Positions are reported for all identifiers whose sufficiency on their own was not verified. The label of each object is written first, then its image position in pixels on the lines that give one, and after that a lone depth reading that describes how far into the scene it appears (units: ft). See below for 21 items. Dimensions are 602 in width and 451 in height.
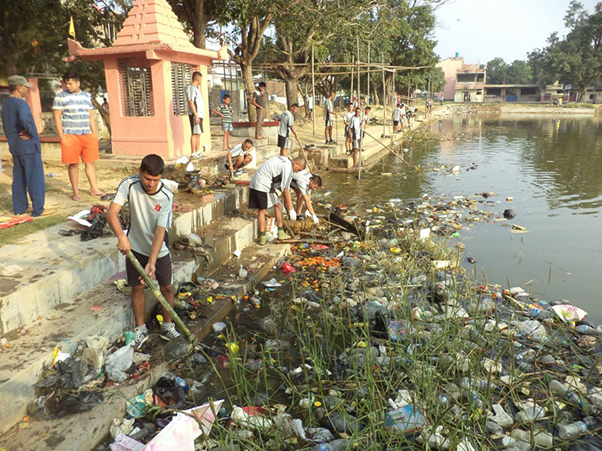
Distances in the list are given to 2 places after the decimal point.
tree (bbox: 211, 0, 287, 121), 35.22
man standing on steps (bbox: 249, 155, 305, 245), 20.35
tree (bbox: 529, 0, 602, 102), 176.04
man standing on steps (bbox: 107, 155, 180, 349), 11.01
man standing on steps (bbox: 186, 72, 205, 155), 28.14
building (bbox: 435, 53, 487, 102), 224.53
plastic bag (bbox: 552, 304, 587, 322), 14.66
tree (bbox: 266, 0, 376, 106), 43.52
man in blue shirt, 15.65
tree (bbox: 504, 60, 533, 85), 284.00
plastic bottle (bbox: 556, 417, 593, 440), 9.58
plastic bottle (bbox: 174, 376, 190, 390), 11.00
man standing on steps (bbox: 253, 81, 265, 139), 42.73
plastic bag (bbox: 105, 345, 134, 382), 10.70
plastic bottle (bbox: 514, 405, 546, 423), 9.52
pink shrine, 27.55
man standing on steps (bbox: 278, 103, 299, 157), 35.19
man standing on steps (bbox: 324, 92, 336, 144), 48.52
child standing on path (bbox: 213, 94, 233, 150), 33.94
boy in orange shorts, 17.72
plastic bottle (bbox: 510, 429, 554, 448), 9.22
